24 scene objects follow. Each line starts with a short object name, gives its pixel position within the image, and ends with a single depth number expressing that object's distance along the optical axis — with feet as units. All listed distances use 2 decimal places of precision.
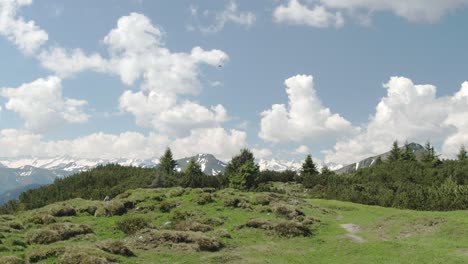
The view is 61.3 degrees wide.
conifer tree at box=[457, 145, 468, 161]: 376.56
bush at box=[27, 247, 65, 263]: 79.00
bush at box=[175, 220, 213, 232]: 112.57
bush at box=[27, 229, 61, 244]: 101.55
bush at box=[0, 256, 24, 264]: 73.33
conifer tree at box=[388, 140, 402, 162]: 402.95
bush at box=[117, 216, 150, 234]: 112.37
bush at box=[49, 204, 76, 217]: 148.69
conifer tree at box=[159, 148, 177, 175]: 398.13
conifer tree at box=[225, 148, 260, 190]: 287.28
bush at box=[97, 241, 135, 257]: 84.17
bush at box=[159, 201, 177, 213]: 154.20
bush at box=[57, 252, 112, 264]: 71.92
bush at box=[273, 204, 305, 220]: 138.90
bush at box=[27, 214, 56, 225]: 133.69
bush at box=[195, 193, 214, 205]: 162.92
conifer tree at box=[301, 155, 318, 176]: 371.19
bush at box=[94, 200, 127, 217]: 148.46
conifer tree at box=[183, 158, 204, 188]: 307.58
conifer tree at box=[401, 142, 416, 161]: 390.21
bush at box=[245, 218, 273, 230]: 118.62
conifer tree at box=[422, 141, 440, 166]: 351.97
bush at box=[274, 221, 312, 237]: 113.38
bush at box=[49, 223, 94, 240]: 106.30
